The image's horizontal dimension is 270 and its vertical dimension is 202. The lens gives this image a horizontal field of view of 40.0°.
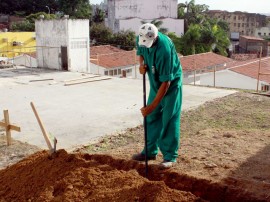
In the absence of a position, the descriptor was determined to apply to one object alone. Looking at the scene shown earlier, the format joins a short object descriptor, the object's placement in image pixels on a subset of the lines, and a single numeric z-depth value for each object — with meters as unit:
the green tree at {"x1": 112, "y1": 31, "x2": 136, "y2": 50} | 34.41
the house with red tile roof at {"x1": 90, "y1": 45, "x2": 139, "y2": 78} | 23.22
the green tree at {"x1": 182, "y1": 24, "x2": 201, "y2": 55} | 32.44
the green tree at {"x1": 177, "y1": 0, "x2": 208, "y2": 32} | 43.53
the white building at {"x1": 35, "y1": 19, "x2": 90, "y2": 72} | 17.48
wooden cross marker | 6.63
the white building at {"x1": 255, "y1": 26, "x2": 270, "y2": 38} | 55.01
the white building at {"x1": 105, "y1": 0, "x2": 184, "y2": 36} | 46.00
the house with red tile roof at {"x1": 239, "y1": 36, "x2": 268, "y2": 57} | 44.06
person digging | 4.30
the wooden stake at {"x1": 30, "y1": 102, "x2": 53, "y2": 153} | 5.01
